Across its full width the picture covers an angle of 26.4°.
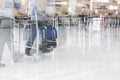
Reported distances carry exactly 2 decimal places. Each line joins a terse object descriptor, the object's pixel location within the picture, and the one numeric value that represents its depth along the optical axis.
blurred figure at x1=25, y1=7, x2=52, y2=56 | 5.05
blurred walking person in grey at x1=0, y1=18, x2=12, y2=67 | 4.70
